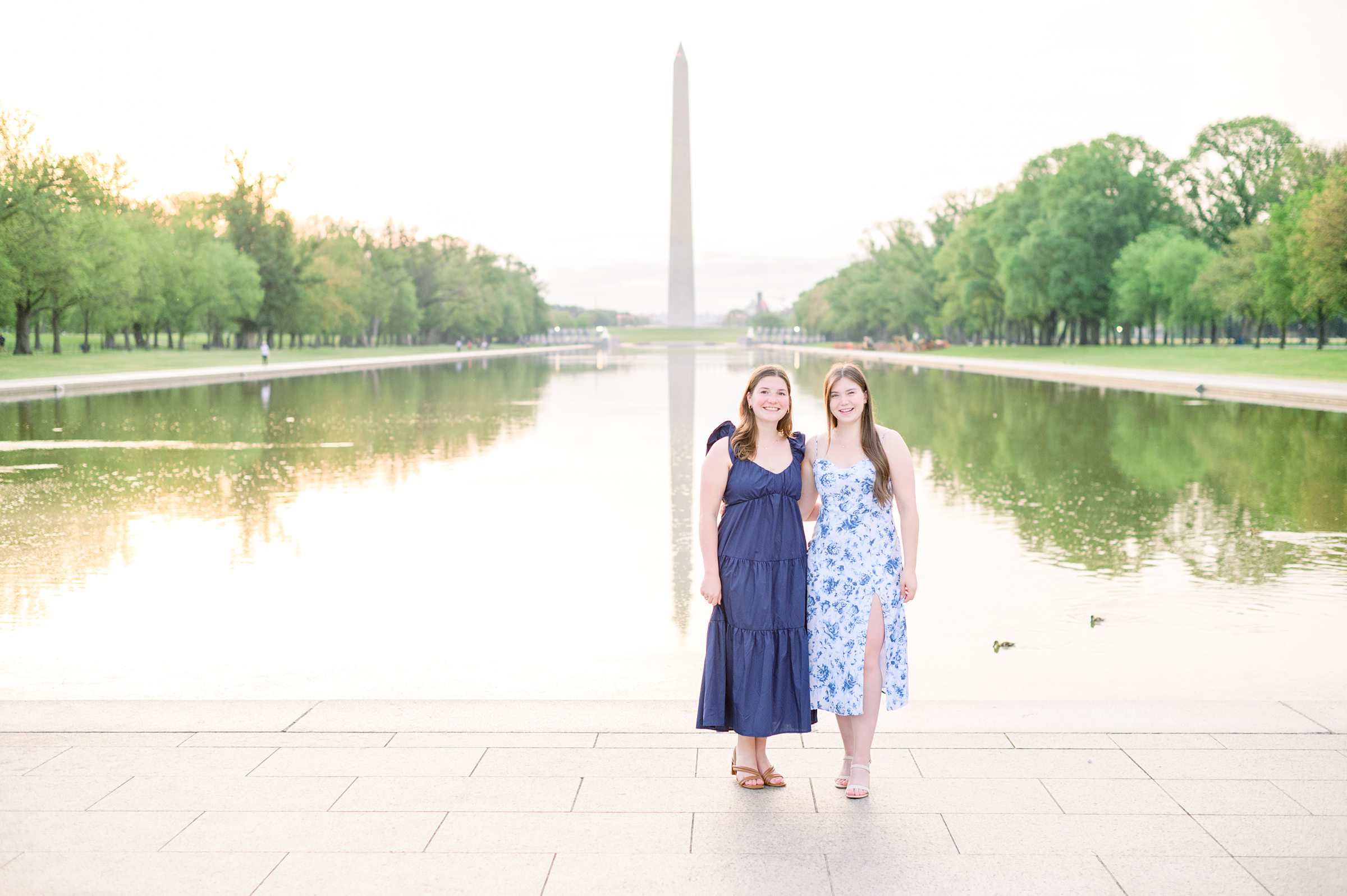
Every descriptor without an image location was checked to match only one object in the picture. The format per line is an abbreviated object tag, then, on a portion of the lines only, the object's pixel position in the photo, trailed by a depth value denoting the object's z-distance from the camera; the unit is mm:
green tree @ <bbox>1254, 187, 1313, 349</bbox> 51250
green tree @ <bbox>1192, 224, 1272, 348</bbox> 54062
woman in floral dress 4371
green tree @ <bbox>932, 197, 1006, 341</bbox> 77312
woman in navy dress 4312
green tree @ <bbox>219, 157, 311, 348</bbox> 73688
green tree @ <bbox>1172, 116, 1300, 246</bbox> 66438
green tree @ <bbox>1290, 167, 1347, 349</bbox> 42875
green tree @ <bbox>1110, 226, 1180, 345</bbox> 61188
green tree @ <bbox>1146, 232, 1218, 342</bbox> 59000
